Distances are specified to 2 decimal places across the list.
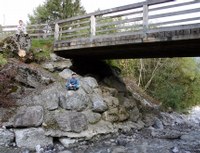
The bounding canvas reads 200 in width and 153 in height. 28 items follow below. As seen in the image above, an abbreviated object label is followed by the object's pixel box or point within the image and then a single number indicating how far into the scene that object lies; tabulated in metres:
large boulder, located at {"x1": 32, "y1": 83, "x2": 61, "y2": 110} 12.77
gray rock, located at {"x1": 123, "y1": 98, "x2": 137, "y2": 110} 16.91
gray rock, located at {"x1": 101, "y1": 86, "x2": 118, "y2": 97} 16.02
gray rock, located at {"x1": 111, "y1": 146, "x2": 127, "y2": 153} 11.16
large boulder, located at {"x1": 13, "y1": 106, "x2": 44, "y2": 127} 11.49
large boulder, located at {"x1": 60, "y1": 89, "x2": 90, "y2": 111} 13.05
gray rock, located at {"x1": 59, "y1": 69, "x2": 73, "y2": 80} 15.66
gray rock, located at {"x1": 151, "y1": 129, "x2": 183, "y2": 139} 14.39
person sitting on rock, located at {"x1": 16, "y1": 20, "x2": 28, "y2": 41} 16.39
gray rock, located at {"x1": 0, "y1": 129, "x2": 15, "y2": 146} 10.83
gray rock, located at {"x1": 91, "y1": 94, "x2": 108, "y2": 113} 13.86
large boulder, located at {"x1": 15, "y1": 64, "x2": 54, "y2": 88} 13.89
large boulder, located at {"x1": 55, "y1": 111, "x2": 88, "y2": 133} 12.07
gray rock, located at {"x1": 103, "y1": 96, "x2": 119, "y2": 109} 14.90
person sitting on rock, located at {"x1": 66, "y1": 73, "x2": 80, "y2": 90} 13.91
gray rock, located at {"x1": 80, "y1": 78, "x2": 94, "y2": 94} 14.64
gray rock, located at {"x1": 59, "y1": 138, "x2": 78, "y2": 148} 11.53
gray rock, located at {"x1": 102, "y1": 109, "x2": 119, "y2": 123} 14.17
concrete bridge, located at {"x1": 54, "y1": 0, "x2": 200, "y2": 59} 10.65
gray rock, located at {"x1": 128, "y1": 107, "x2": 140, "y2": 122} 16.47
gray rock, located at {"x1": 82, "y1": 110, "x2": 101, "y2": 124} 13.19
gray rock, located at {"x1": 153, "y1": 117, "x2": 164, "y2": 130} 17.60
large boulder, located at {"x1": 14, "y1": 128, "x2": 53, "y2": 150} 10.98
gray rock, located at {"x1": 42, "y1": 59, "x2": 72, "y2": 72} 15.95
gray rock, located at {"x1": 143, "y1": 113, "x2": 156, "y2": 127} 17.41
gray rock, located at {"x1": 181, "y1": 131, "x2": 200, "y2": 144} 14.16
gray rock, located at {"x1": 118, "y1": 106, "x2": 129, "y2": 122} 15.16
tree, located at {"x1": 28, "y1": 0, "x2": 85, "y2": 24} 27.25
